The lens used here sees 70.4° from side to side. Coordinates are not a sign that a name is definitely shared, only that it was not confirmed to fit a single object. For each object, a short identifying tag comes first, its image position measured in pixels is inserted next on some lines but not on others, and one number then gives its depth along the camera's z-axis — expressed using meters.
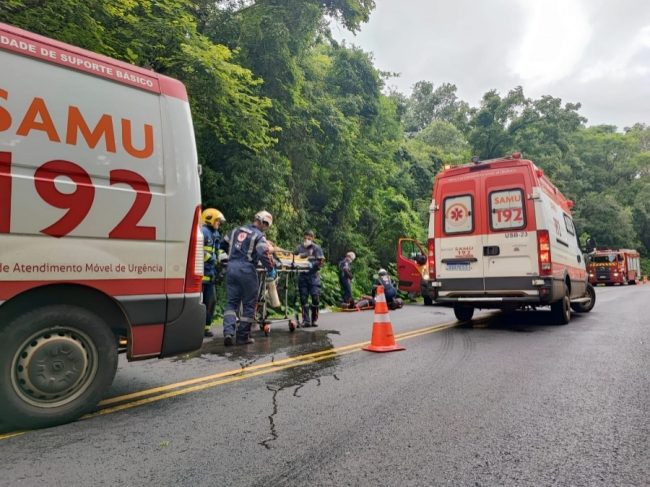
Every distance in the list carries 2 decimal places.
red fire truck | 32.91
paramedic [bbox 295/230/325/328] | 8.72
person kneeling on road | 13.39
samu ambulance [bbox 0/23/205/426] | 3.09
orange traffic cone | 6.11
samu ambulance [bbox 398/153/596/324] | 7.67
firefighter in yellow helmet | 7.34
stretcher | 7.66
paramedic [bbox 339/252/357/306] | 13.09
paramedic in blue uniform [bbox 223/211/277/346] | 6.37
